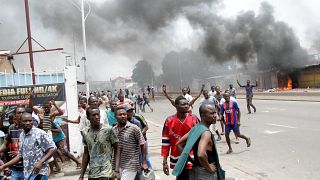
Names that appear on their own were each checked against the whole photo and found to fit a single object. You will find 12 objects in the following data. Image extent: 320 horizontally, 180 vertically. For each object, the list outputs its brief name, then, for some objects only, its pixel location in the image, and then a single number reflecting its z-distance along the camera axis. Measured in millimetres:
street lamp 15725
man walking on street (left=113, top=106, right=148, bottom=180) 4336
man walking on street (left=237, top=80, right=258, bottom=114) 16828
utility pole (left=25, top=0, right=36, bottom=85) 13794
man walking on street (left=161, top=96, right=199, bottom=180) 4480
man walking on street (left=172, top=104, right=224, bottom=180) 3316
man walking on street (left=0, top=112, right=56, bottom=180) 4039
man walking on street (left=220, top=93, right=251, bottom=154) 8734
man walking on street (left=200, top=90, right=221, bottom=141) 10209
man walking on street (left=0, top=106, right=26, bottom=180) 4798
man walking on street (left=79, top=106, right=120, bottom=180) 4113
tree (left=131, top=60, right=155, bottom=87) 81494
